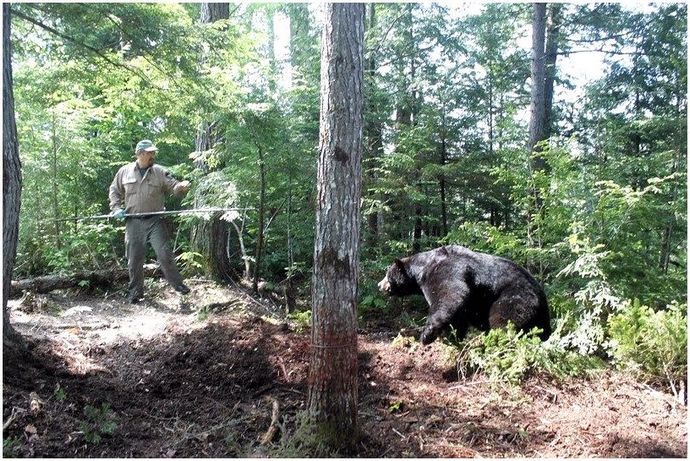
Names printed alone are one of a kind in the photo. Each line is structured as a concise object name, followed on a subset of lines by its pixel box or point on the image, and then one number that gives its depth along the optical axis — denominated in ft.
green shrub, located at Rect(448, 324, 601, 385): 16.33
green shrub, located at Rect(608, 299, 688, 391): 15.92
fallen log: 25.78
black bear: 19.70
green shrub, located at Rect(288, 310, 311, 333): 20.11
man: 26.18
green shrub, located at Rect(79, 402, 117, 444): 12.10
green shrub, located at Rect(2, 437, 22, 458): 10.82
